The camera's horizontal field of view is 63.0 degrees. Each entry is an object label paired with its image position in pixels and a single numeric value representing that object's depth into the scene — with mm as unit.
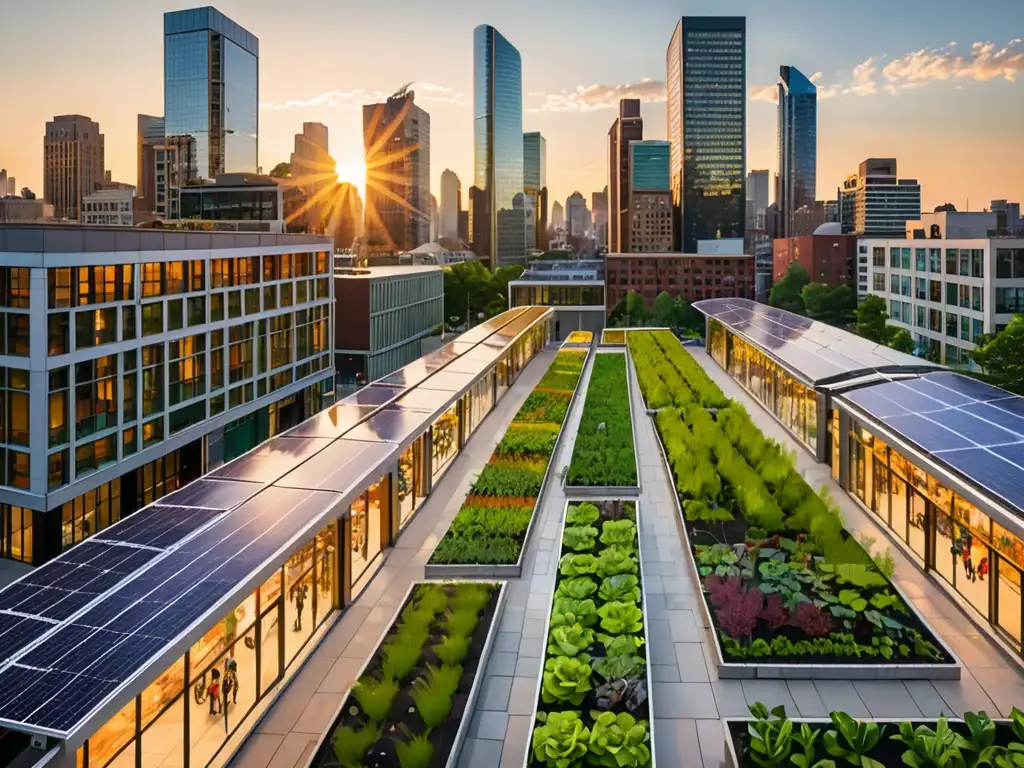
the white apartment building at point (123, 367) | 25188
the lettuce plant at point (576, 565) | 19188
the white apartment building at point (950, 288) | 58844
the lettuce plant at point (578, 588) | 17938
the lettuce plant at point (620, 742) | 12453
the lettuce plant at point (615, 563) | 19111
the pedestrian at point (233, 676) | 14438
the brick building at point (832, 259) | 120000
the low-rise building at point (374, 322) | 60188
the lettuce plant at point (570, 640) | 15500
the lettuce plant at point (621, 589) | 17656
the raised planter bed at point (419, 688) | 12616
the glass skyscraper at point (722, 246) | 137875
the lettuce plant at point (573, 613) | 16656
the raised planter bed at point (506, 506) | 20734
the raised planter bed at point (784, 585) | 15844
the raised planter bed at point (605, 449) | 26266
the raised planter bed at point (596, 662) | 12812
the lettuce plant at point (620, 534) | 20953
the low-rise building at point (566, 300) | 87438
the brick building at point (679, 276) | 99438
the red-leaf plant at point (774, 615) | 16812
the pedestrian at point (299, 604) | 17219
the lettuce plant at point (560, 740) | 12609
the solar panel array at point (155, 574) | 11016
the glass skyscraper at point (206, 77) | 178750
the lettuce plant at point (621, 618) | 16453
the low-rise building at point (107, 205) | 146725
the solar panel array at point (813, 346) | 32006
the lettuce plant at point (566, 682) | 14312
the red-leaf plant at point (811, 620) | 16469
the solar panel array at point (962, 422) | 18266
